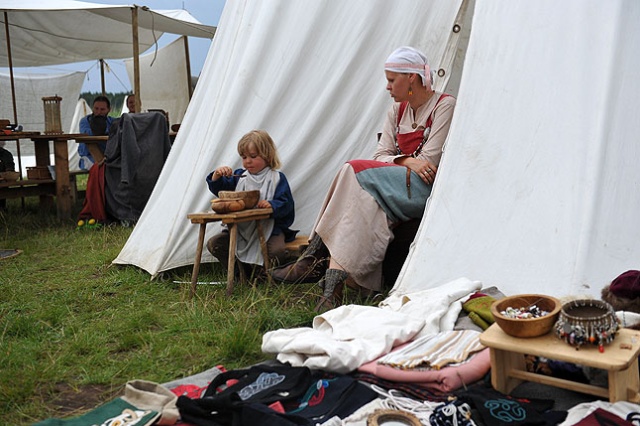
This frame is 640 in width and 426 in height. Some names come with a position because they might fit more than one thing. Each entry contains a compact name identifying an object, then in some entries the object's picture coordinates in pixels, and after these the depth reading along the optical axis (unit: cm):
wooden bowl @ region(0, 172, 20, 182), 660
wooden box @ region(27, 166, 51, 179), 677
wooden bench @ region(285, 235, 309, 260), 393
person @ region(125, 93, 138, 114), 887
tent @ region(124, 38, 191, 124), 1070
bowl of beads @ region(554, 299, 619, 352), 213
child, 395
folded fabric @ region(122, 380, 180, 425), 218
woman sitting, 345
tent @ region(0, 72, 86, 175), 1120
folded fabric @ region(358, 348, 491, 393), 236
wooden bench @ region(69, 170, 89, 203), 757
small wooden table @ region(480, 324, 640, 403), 209
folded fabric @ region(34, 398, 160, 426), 215
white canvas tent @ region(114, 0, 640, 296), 294
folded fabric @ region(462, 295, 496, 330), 280
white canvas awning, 802
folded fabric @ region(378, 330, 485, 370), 246
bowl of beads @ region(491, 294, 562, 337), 222
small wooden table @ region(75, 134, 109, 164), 683
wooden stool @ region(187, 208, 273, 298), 365
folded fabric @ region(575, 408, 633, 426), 202
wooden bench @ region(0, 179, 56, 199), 657
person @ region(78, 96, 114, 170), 809
